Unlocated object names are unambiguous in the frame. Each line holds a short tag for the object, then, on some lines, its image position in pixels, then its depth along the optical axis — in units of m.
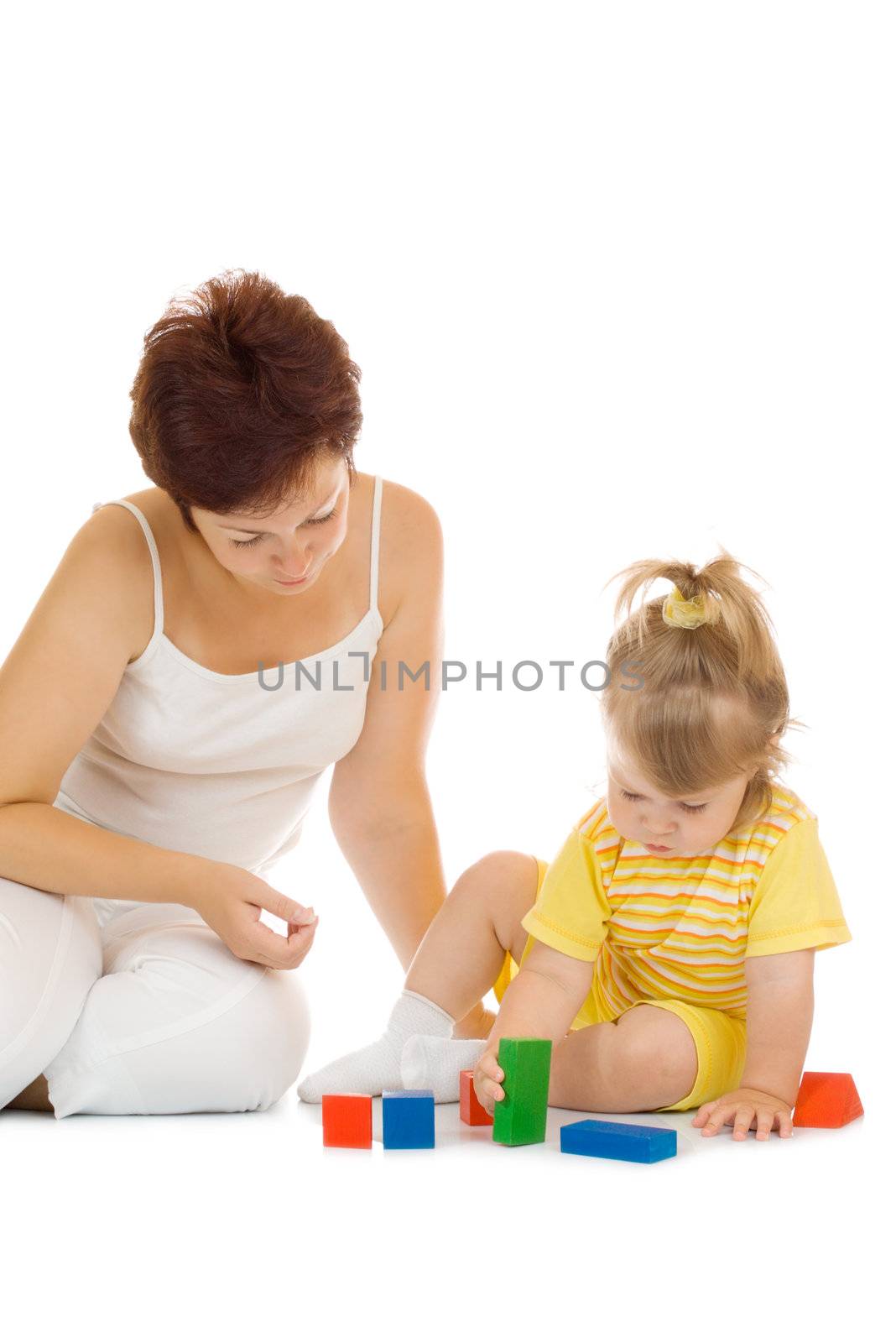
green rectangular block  2.35
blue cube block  2.34
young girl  2.41
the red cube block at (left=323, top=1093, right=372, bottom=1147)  2.35
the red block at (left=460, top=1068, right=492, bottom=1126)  2.44
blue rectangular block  2.30
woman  2.40
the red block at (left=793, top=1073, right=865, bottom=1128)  2.42
